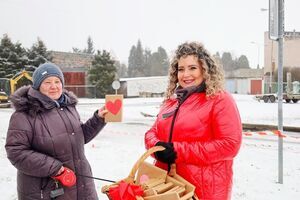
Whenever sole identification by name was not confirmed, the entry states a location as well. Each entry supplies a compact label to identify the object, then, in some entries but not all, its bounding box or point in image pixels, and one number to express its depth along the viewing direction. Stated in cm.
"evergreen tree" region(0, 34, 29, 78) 4000
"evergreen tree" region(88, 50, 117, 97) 4134
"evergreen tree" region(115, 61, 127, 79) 11370
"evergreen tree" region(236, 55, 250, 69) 11169
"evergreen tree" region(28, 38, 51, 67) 4088
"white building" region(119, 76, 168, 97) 4641
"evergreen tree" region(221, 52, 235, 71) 11662
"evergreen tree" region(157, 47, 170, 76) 10638
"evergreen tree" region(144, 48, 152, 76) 10024
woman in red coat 218
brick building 4401
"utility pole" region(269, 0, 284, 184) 565
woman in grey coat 272
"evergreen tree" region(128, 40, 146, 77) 10050
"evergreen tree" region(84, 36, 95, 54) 11544
